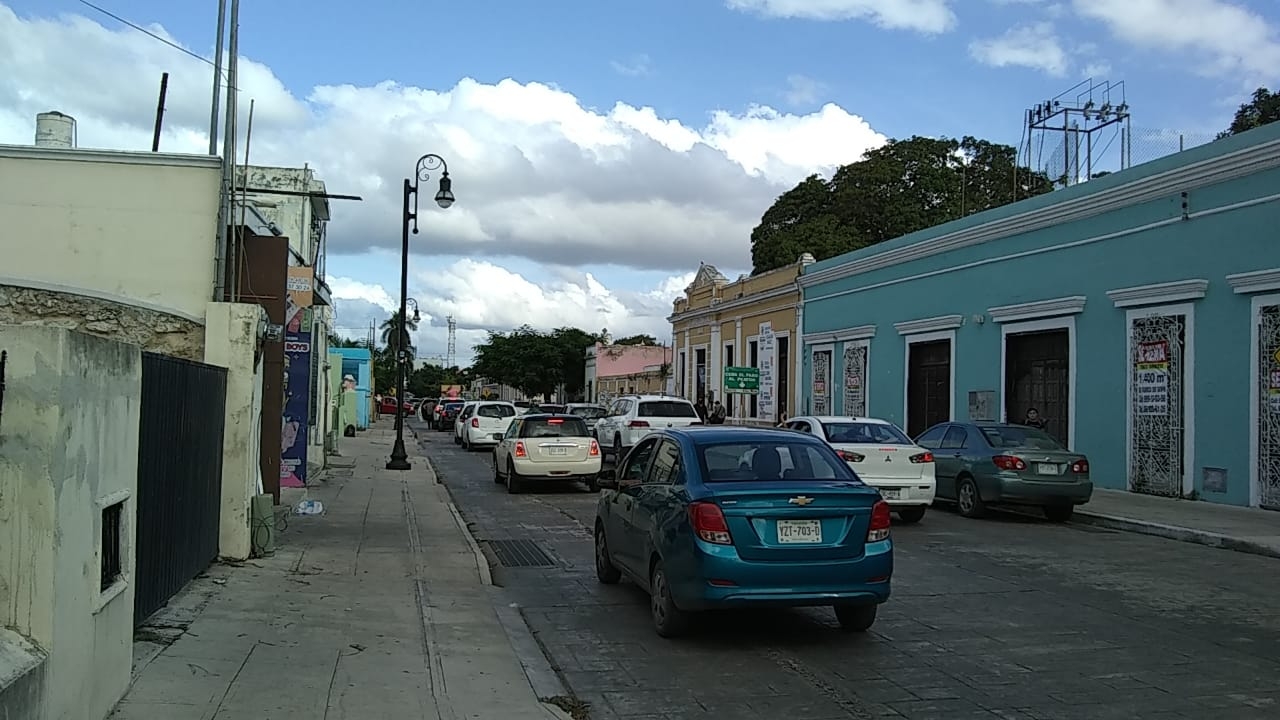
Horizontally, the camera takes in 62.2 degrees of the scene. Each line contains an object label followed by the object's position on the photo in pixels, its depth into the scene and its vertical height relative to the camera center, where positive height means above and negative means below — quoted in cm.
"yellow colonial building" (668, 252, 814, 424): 3669 +235
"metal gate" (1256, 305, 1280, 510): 1681 +8
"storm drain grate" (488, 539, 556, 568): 1163 -188
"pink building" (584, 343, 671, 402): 6888 +218
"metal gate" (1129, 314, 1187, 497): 1884 +9
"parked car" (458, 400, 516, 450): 3366 -94
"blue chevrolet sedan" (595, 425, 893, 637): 734 -96
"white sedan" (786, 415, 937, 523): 1521 -94
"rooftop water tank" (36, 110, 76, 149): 1505 +358
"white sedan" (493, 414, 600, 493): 1970 -109
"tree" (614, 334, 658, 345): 9888 +527
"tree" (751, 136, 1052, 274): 4897 +979
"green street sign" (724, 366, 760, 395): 3662 +65
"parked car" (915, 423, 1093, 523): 1578 -99
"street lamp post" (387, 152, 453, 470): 2448 +232
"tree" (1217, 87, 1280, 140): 4009 +1165
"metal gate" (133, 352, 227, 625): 705 -70
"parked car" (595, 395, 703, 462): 2325 -47
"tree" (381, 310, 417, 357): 2592 +128
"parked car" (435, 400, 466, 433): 5026 -116
